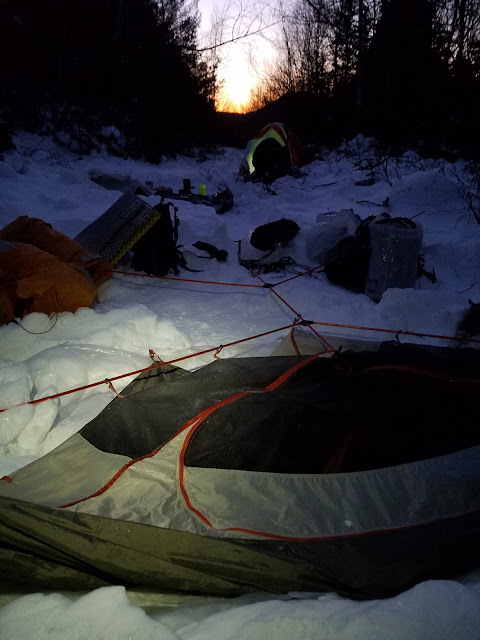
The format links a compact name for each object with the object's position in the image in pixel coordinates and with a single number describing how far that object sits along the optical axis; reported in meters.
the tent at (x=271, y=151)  9.98
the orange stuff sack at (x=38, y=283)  2.49
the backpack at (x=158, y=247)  3.69
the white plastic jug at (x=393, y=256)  3.41
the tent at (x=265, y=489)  1.00
